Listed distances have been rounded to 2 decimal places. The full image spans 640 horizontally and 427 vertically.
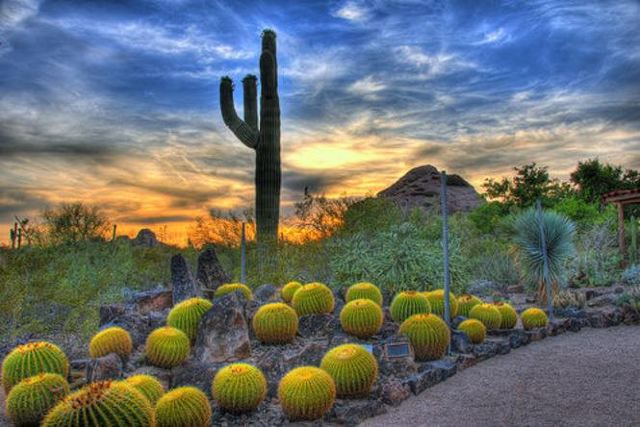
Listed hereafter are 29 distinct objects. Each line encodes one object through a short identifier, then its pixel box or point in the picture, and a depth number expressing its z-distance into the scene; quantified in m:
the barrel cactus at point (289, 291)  10.03
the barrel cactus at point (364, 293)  9.38
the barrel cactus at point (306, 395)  5.91
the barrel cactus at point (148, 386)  5.84
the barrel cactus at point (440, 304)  9.46
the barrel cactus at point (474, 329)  8.91
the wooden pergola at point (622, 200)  17.33
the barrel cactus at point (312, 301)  8.72
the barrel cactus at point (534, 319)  10.28
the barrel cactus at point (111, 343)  7.34
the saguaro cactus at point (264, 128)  17.16
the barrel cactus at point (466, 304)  10.23
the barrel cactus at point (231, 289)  9.45
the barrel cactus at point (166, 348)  7.18
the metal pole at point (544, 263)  11.30
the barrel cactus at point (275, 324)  7.73
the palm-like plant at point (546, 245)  12.54
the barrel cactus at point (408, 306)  8.95
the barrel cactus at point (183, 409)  5.45
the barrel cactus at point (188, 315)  7.88
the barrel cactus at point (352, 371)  6.49
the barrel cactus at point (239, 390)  6.04
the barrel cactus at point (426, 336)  7.86
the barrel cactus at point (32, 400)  5.97
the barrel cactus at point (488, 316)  9.77
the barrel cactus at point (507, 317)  10.12
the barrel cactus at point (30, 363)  6.74
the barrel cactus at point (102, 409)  4.55
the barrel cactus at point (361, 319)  8.02
